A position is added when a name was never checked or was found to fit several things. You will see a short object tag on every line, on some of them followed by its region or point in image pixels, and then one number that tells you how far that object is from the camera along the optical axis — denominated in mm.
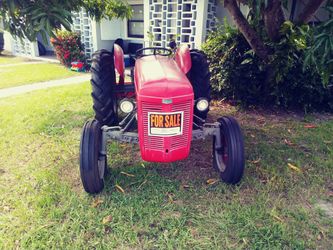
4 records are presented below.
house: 7262
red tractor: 2371
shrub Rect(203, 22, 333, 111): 4418
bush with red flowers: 9492
